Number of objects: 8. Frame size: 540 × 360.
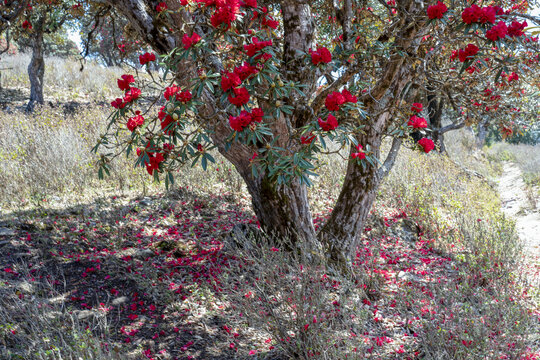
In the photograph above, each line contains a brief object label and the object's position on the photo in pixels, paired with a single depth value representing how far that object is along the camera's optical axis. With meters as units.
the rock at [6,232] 3.62
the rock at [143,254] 3.64
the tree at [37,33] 4.97
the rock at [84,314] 2.61
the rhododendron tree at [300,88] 2.07
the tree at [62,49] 22.62
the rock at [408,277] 3.64
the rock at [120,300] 2.95
